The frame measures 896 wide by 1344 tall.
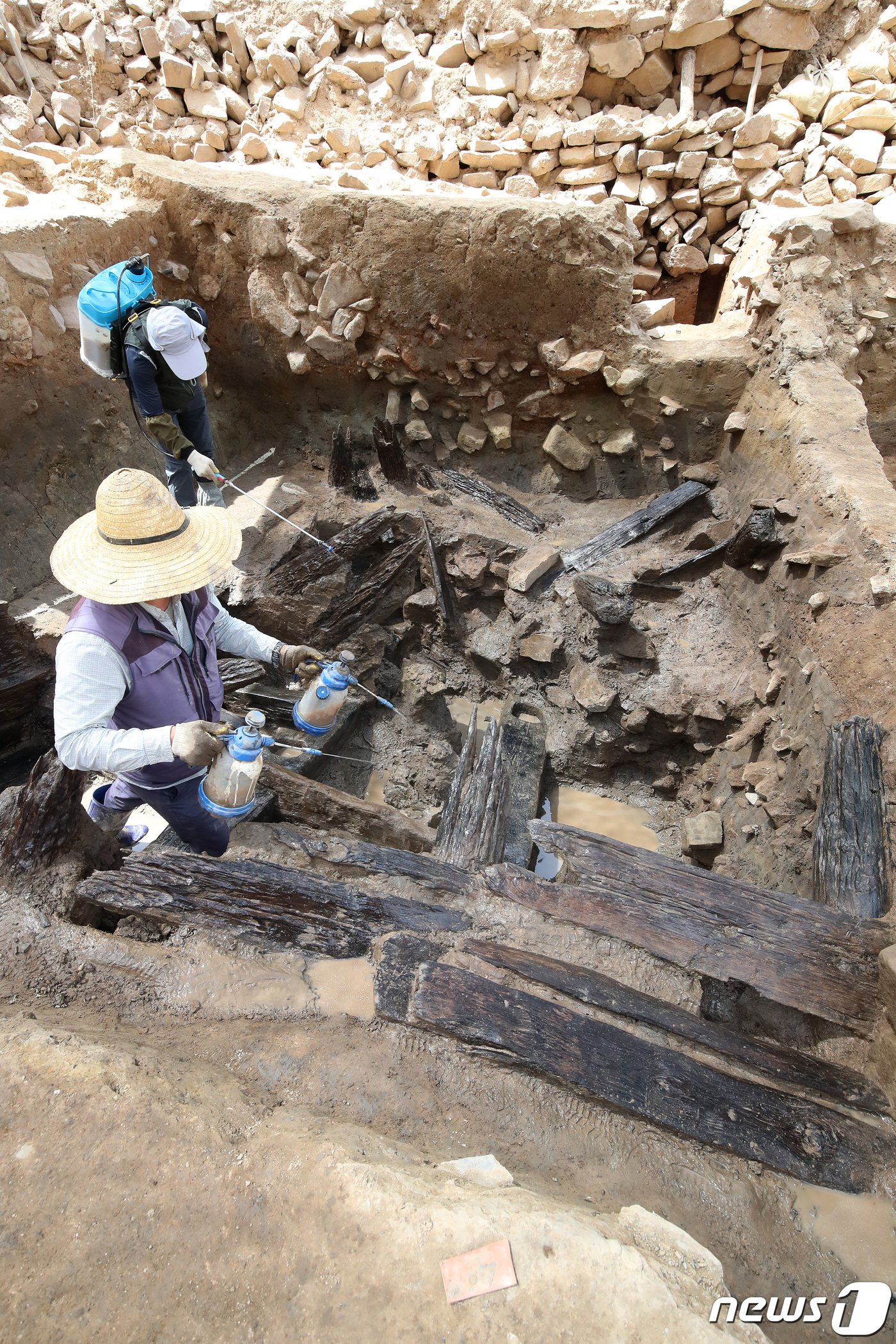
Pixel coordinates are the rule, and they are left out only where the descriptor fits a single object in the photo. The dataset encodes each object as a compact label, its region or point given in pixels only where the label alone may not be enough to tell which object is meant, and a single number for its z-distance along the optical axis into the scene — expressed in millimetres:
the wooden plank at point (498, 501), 5431
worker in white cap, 3732
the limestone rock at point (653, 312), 5938
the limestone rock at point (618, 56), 6066
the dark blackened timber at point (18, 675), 3998
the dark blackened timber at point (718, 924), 2244
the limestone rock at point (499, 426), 5473
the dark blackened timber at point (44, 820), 2525
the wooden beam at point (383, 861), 2559
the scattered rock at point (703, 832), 3896
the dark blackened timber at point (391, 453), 5512
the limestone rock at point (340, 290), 5062
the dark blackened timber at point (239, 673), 4508
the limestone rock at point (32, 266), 4495
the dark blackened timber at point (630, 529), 5012
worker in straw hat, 2264
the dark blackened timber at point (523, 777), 3520
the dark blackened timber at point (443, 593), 5121
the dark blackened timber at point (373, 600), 4938
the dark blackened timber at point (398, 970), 2088
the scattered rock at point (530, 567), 4887
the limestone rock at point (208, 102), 6336
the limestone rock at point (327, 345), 5273
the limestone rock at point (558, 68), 6078
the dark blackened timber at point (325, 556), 4918
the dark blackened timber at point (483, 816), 2824
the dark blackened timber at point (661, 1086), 1871
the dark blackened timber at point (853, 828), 2549
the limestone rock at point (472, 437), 5578
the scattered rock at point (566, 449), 5410
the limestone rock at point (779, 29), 5863
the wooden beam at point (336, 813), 3114
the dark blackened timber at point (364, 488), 5551
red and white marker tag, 1385
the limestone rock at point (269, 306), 5262
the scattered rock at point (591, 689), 4512
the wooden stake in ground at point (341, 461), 5578
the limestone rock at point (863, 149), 5875
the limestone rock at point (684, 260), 6668
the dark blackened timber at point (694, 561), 4758
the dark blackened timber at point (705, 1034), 2047
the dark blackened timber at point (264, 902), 2371
